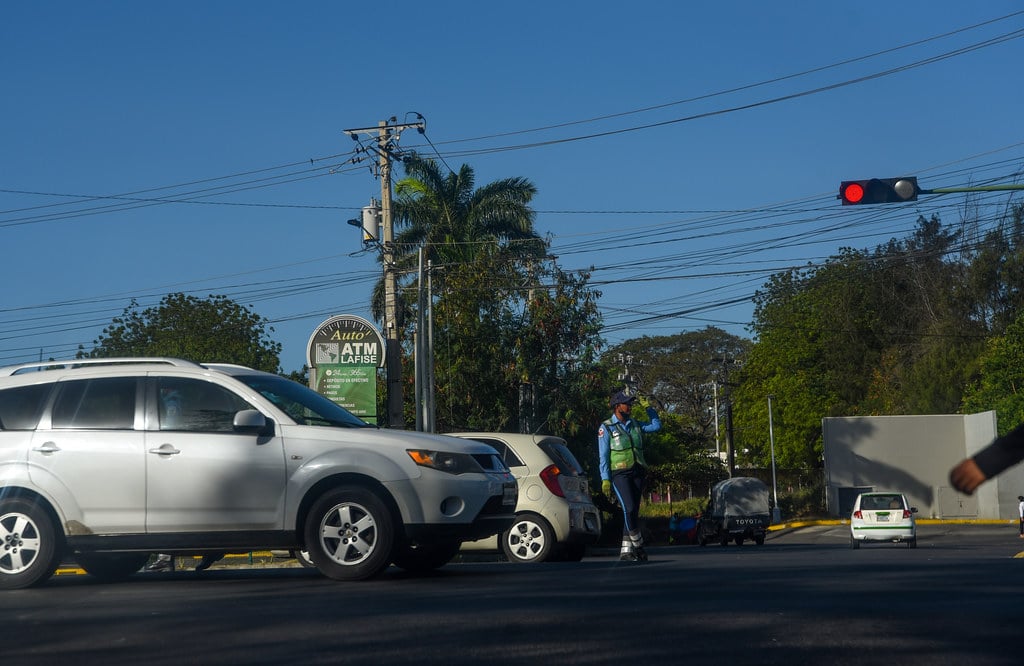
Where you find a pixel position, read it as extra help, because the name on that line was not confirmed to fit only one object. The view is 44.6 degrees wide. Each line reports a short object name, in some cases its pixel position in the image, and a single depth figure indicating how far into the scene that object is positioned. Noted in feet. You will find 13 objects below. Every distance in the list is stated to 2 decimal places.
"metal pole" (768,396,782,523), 173.17
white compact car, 108.58
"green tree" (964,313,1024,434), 156.97
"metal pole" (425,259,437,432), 107.64
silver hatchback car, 46.09
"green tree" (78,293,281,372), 177.47
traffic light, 65.92
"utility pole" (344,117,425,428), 97.81
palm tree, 138.31
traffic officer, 40.34
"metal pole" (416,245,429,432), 104.99
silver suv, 30.04
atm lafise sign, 86.07
